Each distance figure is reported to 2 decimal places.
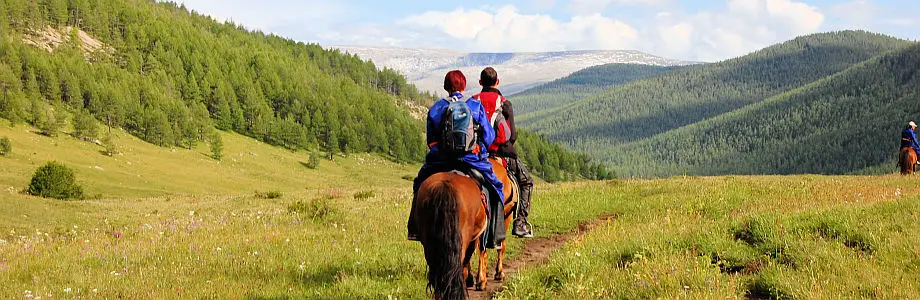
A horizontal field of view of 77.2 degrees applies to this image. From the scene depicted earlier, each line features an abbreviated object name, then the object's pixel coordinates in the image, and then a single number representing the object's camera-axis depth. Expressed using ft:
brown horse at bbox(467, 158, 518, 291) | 29.73
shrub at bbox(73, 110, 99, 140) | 336.90
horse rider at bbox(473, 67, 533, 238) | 31.27
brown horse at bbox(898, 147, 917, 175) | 90.38
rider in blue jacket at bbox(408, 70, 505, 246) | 25.72
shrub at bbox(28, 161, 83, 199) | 166.09
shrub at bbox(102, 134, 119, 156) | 319.88
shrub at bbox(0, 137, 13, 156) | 258.16
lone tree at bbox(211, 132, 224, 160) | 395.34
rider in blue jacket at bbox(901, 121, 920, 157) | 89.10
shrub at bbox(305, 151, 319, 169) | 449.89
